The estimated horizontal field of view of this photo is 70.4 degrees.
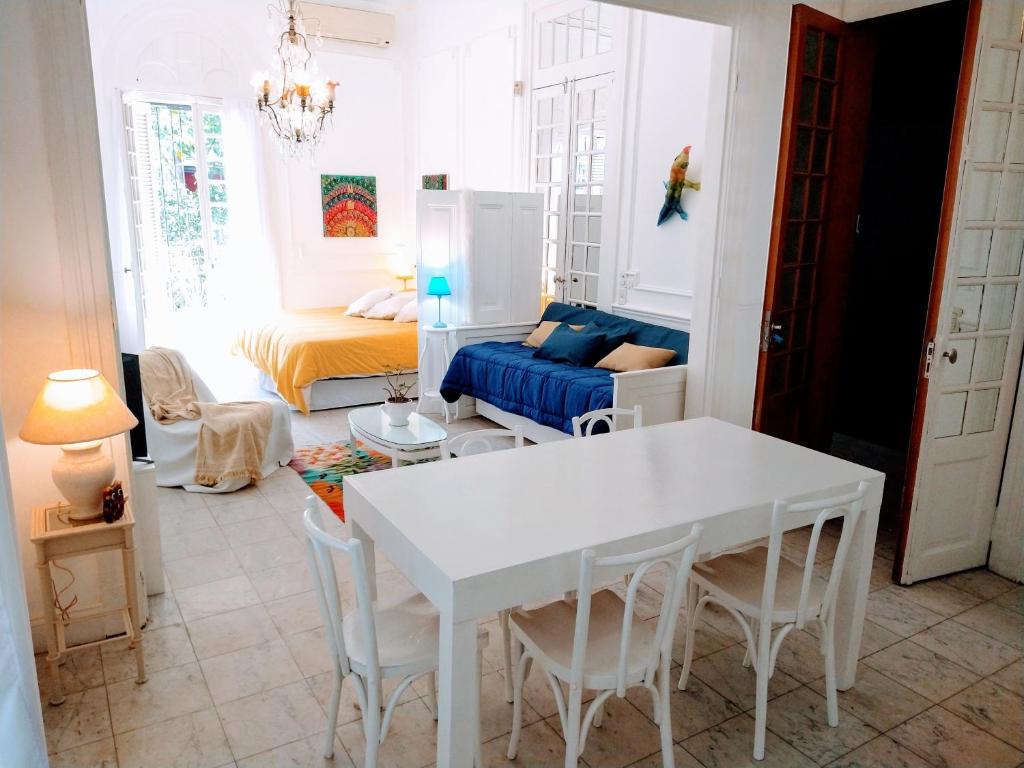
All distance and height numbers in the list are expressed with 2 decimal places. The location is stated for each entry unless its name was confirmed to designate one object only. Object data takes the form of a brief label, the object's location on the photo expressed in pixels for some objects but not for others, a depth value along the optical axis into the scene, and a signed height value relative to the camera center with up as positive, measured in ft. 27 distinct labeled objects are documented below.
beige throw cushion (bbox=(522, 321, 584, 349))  18.78 -2.80
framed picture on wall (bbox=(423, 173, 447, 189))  25.64 +1.41
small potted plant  14.29 -3.63
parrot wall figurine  16.08 +0.92
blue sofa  15.02 -3.35
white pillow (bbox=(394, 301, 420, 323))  22.21 -2.78
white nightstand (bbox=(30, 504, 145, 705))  8.06 -3.74
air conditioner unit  24.75 +6.68
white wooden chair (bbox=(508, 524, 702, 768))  5.98 -3.82
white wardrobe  19.03 -0.72
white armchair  14.25 -4.61
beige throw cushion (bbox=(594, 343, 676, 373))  15.17 -2.74
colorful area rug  14.39 -5.22
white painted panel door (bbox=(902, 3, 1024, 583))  9.78 -1.46
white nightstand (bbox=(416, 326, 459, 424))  19.24 -3.63
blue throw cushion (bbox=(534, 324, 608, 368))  16.84 -2.82
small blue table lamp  19.10 -1.67
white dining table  5.93 -2.71
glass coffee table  13.41 -4.01
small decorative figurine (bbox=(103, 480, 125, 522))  8.38 -3.27
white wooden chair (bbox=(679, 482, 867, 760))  7.06 -3.79
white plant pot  14.28 -3.70
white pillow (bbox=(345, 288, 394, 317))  23.77 -2.60
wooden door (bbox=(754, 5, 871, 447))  11.66 +0.09
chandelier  18.06 +3.24
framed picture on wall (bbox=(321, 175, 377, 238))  26.40 +0.50
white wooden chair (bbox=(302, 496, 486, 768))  6.18 -3.84
